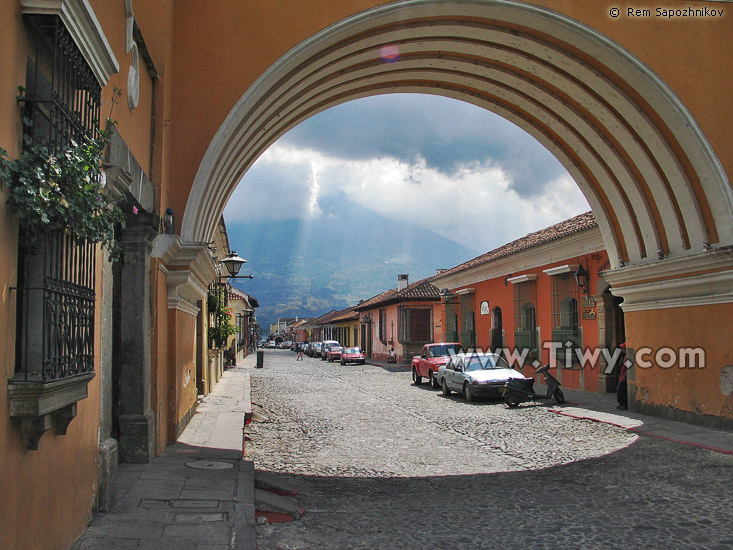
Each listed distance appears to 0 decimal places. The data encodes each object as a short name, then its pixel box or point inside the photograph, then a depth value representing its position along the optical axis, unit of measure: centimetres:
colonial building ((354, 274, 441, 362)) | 3331
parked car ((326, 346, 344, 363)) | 4000
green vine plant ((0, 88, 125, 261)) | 289
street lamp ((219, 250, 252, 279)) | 1437
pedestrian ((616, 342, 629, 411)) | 1204
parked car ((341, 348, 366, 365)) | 3581
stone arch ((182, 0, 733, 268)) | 882
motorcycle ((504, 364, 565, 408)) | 1315
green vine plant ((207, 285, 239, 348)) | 1677
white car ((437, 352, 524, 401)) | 1438
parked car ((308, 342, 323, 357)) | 5148
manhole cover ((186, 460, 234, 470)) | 666
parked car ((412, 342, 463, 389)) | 1878
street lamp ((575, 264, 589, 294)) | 1522
